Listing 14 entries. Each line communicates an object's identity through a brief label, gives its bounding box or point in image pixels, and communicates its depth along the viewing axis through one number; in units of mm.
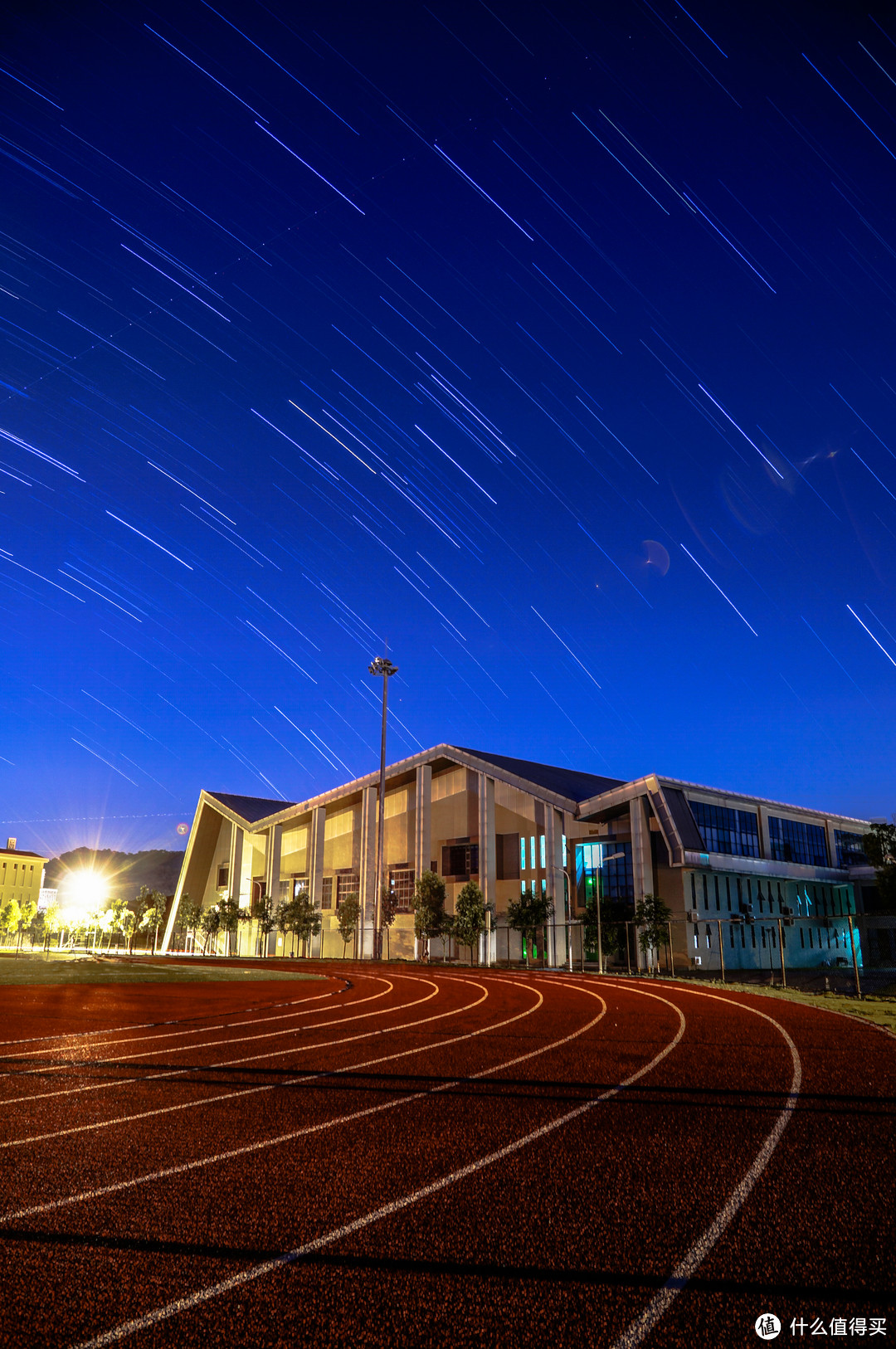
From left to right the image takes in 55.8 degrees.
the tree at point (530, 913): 49281
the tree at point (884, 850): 31484
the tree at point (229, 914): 74062
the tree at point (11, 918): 100625
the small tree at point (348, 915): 61719
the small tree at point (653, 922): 42625
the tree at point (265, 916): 69312
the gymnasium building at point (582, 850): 47844
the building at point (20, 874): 130500
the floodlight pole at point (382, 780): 52500
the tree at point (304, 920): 64812
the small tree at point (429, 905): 54469
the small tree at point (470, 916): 51875
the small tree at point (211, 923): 76625
